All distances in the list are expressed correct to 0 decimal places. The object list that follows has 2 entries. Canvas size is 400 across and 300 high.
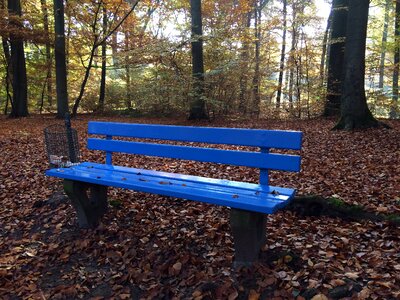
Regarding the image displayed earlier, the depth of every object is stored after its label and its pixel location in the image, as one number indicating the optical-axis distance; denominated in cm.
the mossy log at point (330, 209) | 357
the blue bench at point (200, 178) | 272
